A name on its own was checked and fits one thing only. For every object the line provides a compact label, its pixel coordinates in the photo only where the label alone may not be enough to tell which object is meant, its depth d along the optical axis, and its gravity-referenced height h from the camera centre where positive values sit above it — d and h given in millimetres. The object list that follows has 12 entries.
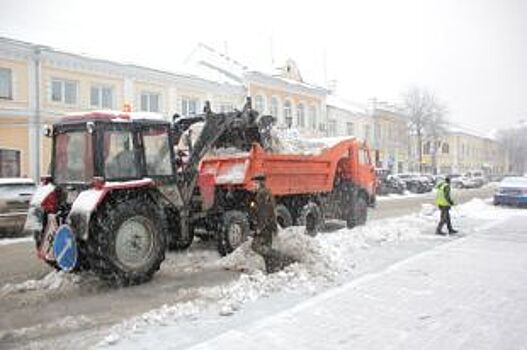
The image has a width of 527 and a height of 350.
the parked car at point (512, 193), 29234 -821
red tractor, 10070 -319
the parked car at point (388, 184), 45347 -604
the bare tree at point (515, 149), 111625 +4080
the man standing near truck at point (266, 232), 10963 -888
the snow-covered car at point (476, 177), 64812 -272
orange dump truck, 13315 -241
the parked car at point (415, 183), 51000 -593
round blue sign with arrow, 10000 -1012
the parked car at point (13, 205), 18094 -666
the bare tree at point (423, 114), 68250 +6039
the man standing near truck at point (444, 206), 17328 -785
